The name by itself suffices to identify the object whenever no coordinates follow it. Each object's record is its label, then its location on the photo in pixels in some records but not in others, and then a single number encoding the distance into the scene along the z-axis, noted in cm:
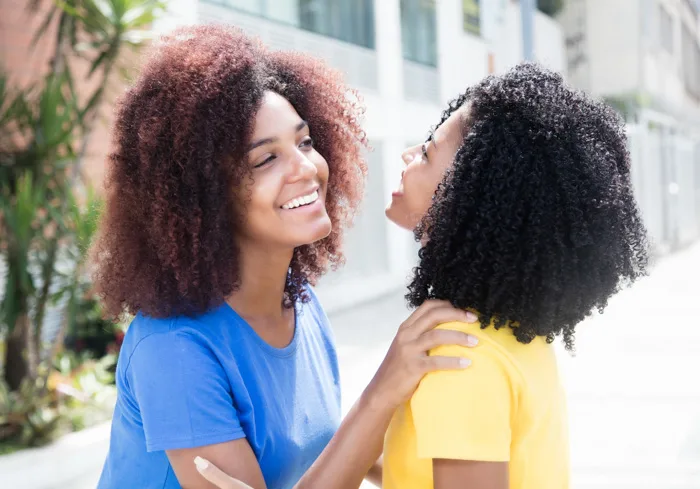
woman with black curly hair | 137
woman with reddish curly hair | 154
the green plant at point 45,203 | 468
